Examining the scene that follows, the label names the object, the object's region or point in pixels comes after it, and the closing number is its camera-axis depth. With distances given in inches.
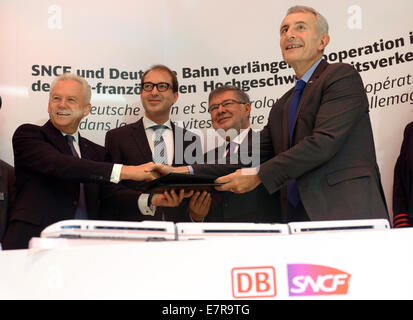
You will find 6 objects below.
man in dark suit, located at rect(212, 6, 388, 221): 99.3
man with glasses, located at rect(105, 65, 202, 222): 141.1
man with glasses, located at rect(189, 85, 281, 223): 127.3
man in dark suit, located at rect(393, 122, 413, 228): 141.4
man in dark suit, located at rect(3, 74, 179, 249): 119.0
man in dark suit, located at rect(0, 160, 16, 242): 137.5
